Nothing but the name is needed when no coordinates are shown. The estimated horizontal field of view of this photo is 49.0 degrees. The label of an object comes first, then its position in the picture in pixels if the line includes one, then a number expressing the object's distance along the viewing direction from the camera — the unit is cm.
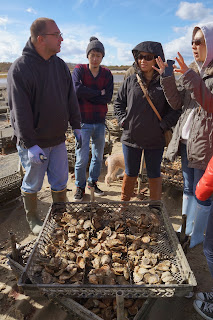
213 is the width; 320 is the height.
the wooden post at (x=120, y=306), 146
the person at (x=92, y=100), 352
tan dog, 480
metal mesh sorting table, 164
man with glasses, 235
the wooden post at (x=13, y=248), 206
